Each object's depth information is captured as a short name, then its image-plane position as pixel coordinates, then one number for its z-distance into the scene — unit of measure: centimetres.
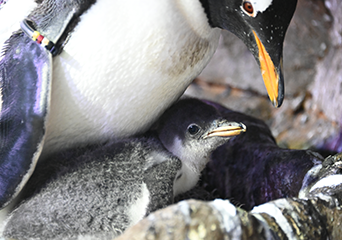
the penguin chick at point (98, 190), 133
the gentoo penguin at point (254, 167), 143
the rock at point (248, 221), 125
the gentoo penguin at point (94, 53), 132
